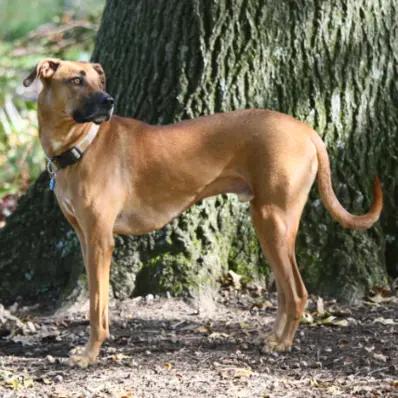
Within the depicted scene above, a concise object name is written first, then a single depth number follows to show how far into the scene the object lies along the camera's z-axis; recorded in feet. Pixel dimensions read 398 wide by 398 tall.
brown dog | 31.58
